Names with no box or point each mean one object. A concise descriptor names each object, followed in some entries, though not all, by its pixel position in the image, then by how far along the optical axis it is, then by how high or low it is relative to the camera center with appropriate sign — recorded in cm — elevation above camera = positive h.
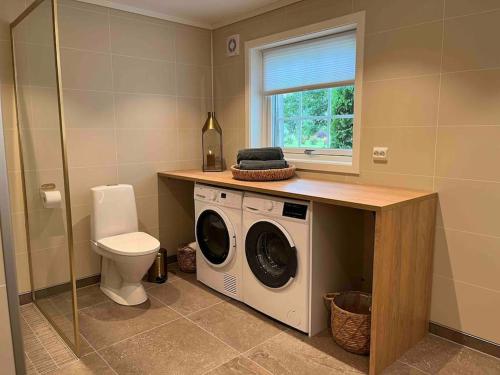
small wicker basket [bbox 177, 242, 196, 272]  340 -106
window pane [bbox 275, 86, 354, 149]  293 +15
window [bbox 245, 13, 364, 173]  274 +35
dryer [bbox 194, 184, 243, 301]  276 -77
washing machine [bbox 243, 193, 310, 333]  230 -77
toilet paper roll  219 -34
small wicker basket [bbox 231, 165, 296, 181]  273 -27
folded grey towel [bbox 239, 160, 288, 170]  277 -20
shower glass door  201 -15
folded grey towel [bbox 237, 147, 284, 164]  290 -13
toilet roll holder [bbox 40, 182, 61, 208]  221 -30
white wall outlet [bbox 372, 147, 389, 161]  250 -11
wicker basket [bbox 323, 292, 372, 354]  213 -106
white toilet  269 -75
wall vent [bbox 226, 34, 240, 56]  343 +81
